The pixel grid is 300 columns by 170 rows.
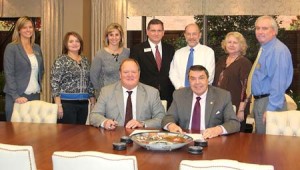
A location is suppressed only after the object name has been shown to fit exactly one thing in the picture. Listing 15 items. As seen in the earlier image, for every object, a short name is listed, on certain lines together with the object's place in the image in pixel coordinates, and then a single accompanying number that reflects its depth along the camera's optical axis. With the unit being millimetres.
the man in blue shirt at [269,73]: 4094
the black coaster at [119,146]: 2847
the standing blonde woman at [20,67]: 4871
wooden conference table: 2580
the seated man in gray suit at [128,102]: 3850
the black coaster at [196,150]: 2754
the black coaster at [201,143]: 2938
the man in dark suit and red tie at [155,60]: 4969
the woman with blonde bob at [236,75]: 4676
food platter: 2809
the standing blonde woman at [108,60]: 4879
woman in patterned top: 4781
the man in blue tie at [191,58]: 4809
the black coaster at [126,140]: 3025
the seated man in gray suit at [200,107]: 3658
